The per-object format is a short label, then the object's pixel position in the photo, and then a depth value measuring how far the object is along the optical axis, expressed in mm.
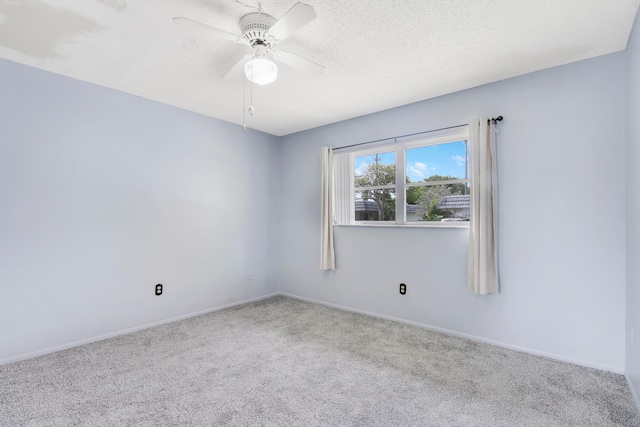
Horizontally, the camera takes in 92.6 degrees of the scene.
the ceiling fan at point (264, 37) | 1621
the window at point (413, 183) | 3158
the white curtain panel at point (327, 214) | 3988
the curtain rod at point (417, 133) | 2795
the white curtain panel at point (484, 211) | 2746
